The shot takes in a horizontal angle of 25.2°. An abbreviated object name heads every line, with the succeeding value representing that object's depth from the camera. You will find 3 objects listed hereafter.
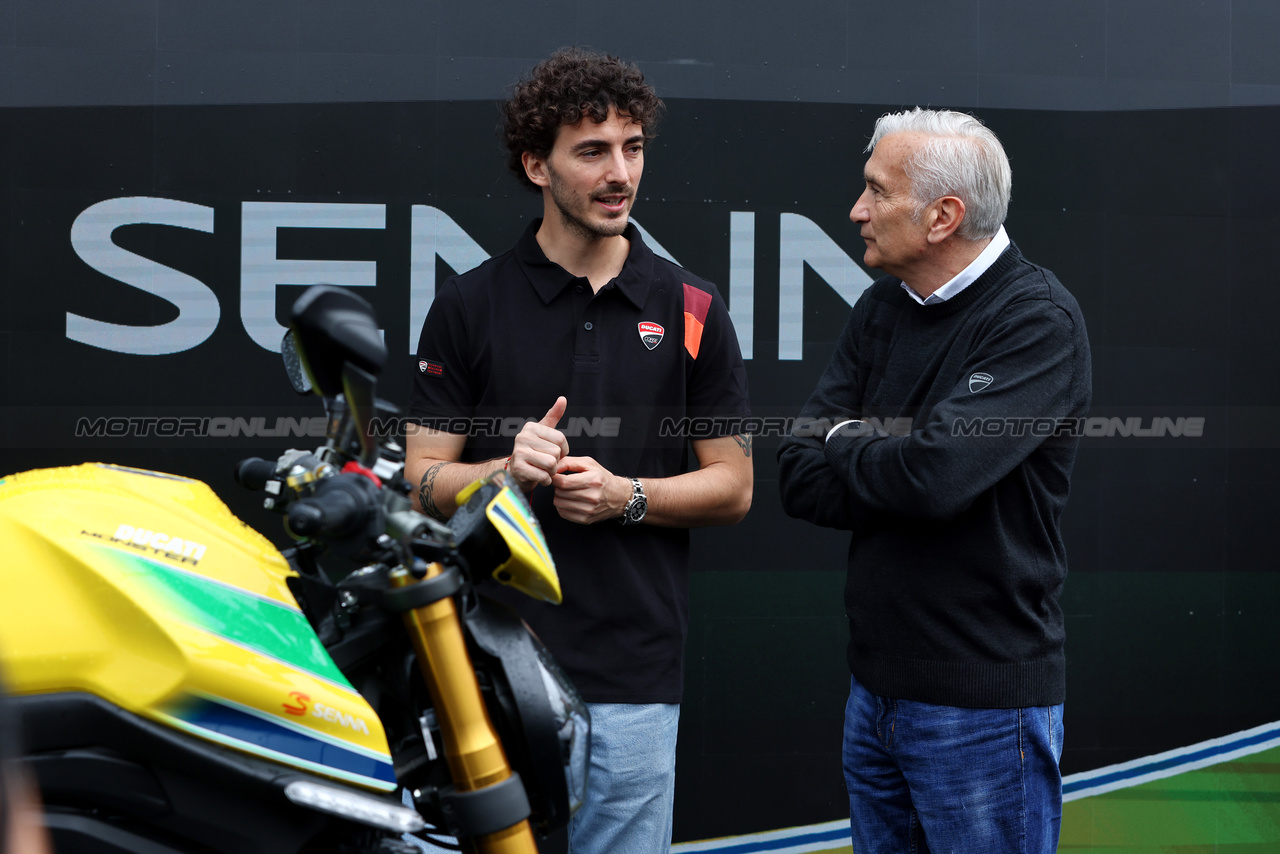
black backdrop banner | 4.63
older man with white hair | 3.98
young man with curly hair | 4.15
